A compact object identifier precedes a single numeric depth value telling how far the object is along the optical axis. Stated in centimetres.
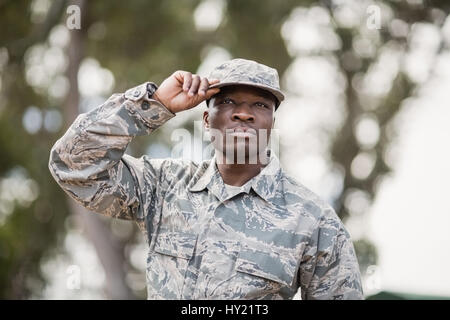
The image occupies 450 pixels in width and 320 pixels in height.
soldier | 529
